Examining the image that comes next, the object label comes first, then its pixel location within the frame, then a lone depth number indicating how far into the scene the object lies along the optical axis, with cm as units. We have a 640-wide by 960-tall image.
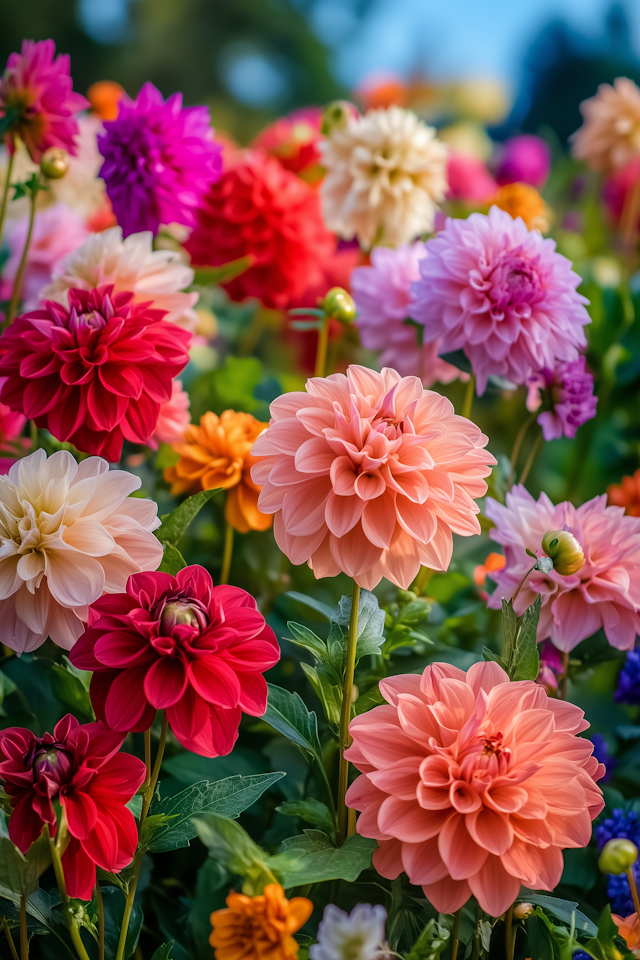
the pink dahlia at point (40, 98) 69
